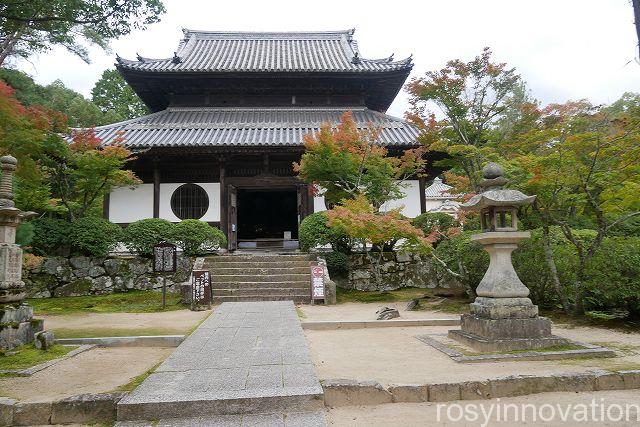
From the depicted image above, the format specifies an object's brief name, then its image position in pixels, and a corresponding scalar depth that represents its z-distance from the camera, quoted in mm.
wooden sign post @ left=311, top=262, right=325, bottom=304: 10969
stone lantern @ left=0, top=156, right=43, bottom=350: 5871
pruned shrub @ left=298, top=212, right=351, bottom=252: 12633
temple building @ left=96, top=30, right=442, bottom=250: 14750
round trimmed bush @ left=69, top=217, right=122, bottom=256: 12281
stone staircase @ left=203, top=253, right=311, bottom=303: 11203
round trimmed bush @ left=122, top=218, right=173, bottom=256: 12578
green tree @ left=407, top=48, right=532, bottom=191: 10648
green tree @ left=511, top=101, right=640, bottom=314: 7277
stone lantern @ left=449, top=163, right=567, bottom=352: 5652
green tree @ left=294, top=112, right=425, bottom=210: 12195
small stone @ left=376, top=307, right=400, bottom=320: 8602
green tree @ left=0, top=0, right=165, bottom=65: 5578
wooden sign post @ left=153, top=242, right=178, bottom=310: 10852
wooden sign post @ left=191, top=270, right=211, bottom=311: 10281
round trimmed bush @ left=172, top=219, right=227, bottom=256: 12727
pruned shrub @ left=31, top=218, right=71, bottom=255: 11953
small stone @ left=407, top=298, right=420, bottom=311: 10188
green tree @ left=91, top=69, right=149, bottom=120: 34344
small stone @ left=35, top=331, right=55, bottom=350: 6000
